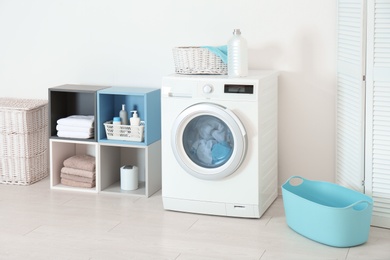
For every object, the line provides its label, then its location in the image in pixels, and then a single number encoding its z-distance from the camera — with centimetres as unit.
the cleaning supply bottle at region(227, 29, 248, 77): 386
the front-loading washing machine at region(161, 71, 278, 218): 378
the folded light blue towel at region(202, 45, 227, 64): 397
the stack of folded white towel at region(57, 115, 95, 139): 441
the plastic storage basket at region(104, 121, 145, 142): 430
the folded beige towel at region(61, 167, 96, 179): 451
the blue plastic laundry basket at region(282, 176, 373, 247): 340
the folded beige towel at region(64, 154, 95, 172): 453
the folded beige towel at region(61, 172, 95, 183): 452
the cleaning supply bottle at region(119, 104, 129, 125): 441
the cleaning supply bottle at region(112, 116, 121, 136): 434
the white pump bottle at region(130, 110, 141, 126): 433
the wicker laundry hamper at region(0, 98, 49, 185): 456
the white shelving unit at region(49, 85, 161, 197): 432
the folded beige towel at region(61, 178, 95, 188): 452
